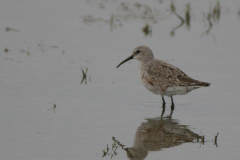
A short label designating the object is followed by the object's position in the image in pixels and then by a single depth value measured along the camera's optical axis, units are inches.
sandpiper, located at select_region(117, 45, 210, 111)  415.5
